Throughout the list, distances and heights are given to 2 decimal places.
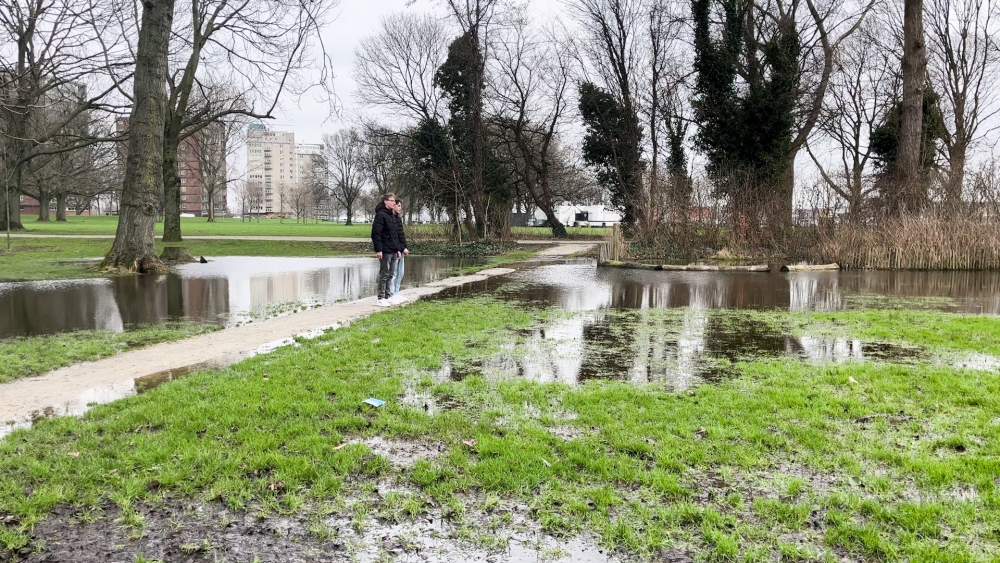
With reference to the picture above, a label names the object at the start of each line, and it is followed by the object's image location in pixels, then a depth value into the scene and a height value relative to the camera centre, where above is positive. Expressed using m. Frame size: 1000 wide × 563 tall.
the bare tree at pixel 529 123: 38.16 +6.83
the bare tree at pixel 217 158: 59.87 +8.01
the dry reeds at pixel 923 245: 18.94 -0.19
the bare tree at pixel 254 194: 112.95 +7.07
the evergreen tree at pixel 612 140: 36.03 +5.42
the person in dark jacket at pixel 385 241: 12.45 -0.11
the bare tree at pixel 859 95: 38.00 +8.95
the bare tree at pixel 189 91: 22.91 +6.21
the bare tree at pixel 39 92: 12.01 +3.80
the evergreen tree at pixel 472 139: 31.09 +4.88
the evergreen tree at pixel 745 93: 27.80 +6.42
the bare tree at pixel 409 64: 35.56 +9.60
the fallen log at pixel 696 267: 19.67 -0.94
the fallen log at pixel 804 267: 19.49 -0.88
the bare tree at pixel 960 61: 36.50 +10.27
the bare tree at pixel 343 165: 76.94 +8.40
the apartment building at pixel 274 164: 153.62 +17.62
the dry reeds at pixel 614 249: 22.73 -0.44
